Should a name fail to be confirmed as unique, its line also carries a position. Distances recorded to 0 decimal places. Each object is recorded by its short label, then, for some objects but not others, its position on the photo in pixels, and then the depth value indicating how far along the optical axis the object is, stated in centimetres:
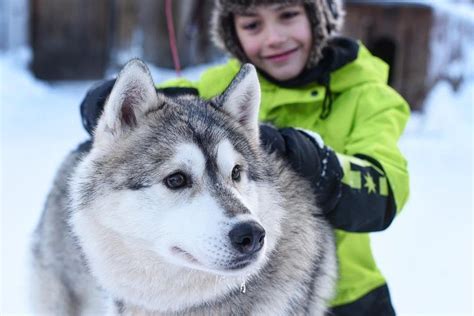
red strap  316
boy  237
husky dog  167
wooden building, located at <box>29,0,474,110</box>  633
